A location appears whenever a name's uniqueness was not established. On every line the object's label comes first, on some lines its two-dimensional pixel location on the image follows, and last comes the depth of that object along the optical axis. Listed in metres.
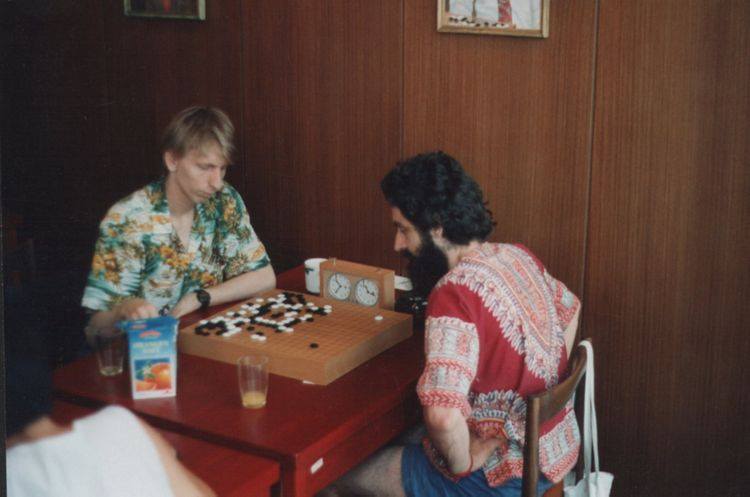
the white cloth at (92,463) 1.03
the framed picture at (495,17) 2.61
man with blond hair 2.29
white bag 1.84
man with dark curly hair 1.63
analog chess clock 2.25
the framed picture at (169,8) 3.35
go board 1.86
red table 1.58
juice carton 1.69
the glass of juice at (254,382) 1.70
